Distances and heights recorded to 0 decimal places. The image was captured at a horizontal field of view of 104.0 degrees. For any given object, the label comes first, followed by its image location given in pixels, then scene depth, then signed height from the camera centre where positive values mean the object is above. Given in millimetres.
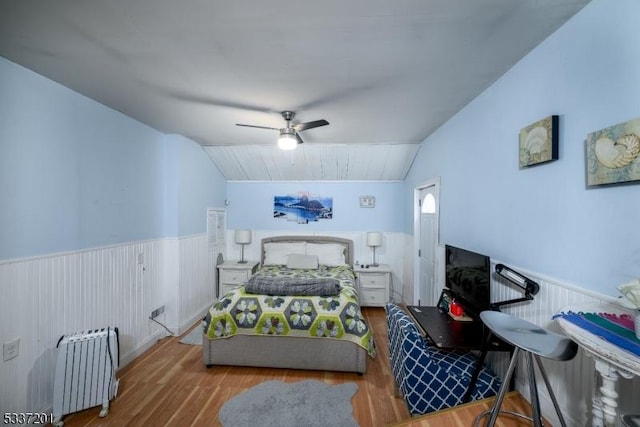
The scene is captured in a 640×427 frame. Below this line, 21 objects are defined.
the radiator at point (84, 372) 1917 -1271
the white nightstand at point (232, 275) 4293 -1072
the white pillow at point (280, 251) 4430 -680
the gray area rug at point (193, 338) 3176 -1636
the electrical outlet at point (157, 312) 3136 -1270
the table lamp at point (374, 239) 4383 -450
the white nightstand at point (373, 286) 4191 -1219
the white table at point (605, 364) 768 -474
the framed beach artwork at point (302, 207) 4750 +117
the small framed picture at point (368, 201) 4707 +232
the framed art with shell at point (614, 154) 1008 +259
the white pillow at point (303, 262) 4148 -814
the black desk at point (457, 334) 1527 -856
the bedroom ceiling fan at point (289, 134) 2492 +794
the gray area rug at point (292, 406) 1935 -1608
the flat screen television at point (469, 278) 1773 -520
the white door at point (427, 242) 3125 -390
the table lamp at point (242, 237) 4570 -438
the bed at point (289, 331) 2494 -1182
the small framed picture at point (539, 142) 1380 +423
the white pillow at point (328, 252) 4418 -697
